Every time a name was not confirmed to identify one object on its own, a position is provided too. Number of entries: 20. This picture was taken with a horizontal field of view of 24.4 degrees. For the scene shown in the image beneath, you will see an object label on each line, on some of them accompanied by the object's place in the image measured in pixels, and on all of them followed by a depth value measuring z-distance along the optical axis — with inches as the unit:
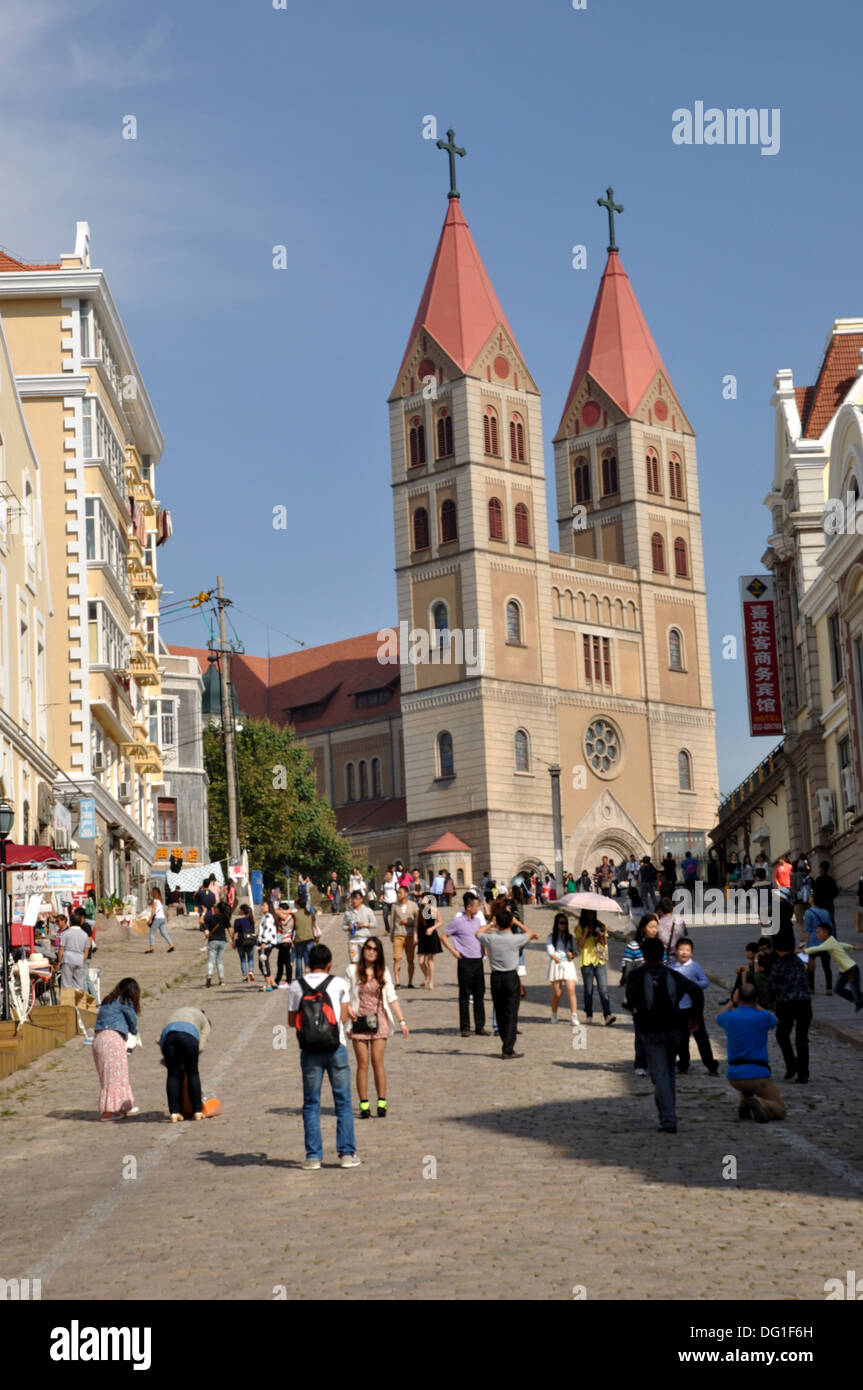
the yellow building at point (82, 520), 1895.9
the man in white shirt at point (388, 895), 1573.5
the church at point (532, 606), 3649.1
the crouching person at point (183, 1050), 671.1
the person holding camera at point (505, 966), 806.5
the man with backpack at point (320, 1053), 559.5
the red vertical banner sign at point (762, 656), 2137.1
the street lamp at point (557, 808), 2760.8
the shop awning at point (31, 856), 1179.9
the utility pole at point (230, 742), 2080.1
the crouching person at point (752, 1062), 627.5
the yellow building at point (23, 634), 1512.1
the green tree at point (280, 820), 3528.5
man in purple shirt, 876.6
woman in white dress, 957.8
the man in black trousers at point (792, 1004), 725.3
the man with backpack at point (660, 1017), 614.5
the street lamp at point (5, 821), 916.6
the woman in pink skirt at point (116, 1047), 710.5
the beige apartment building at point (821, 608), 1734.7
